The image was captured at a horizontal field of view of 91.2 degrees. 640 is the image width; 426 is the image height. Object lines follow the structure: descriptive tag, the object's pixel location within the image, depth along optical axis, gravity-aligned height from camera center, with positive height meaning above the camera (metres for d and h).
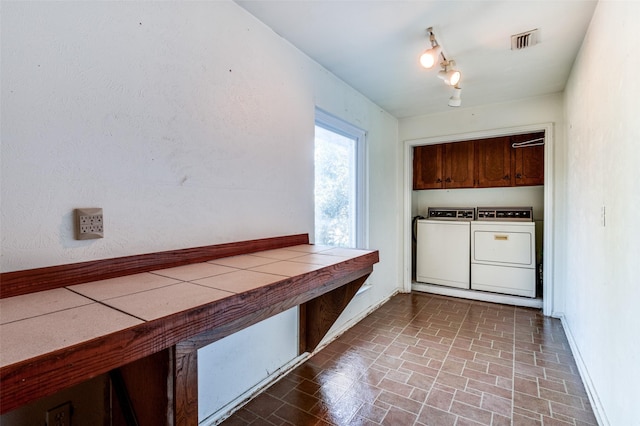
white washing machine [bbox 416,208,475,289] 4.27 -0.47
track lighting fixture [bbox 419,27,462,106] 2.20 +1.13
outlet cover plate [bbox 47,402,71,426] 1.17 -0.77
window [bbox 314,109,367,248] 2.90 +0.32
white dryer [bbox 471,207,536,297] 3.85 -0.49
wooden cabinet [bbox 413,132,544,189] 4.00 +0.70
